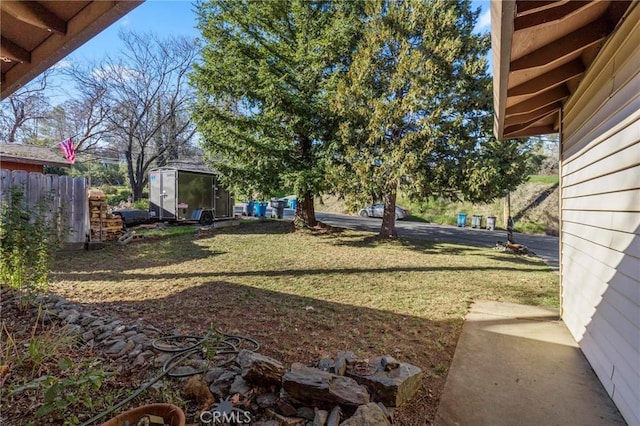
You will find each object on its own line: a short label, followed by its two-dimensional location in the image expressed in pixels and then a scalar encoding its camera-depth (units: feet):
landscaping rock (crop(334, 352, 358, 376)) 7.46
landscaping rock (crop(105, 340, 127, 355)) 8.58
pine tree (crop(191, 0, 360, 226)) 32.65
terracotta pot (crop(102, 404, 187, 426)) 5.21
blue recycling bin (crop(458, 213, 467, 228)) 62.44
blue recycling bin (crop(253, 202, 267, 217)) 58.19
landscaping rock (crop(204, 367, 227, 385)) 7.27
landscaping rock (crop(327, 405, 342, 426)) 5.90
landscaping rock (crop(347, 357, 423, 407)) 6.95
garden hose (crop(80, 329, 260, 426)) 6.29
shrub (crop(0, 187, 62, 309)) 10.79
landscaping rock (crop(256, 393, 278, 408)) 6.52
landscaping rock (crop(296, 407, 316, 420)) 6.23
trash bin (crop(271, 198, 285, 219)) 56.54
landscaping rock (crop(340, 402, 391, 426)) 5.78
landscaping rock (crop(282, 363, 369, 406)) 6.40
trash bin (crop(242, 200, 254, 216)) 62.54
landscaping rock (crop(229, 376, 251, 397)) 6.75
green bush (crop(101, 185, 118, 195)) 67.67
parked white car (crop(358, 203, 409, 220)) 69.45
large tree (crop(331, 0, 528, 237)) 27.94
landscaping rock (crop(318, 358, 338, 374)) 7.69
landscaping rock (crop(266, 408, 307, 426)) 6.02
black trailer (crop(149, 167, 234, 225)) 37.60
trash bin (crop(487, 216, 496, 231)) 57.98
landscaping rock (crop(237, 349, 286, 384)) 6.90
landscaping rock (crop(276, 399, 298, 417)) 6.32
